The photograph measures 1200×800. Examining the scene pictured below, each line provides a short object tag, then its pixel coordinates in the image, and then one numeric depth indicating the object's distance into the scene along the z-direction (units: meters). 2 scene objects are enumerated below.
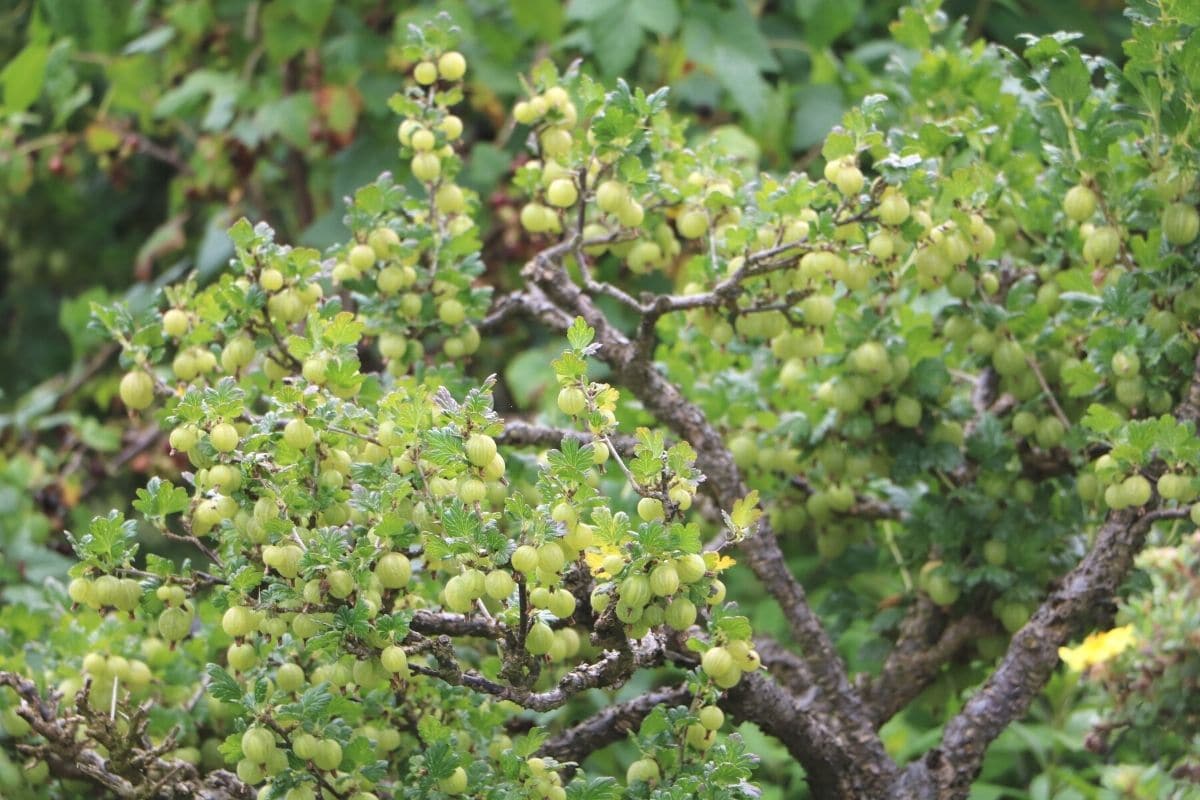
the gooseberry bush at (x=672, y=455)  4.03
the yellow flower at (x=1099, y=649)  4.46
